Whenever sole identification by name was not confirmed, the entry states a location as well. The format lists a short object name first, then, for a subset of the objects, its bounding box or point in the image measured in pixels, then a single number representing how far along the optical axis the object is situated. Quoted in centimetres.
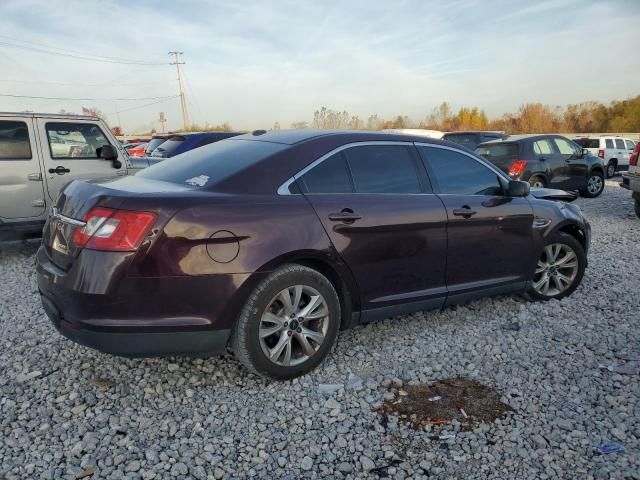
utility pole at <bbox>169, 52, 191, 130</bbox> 6444
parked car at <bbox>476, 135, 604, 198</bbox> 1121
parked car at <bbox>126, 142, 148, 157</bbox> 1806
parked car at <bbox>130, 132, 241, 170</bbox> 1062
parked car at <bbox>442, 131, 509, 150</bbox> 1764
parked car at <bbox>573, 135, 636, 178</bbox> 1917
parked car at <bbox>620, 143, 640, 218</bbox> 891
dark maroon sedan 268
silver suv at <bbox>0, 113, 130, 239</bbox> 617
